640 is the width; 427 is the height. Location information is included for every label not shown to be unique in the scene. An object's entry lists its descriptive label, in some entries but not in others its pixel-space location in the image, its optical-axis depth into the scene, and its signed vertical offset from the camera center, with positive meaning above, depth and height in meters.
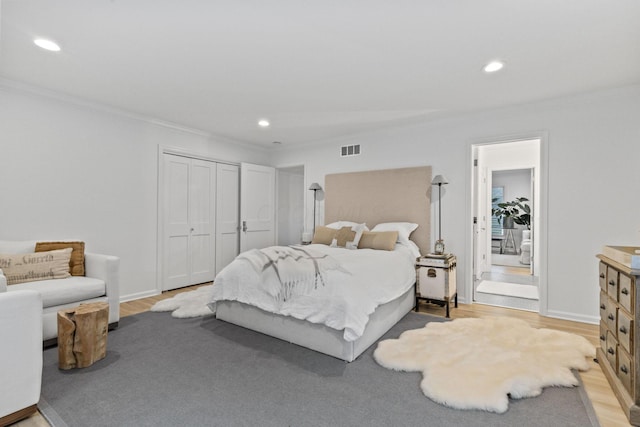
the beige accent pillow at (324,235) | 4.36 -0.31
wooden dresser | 1.79 -0.76
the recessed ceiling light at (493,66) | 2.72 +1.30
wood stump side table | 2.32 -0.95
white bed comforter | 2.46 -0.69
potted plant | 8.59 +0.05
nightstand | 3.62 -0.77
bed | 2.57 -0.57
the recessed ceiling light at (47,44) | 2.42 +1.31
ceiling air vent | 5.09 +1.03
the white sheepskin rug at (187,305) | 3.53 -1.14
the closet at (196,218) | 4.64 -0.11
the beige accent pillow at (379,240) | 3.92 -0.34
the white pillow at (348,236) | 4.06 -0.31
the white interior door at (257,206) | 5.62 +0.12
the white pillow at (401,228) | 4.16 -0.21
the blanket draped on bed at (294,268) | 2.69 -0.50
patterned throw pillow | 2.80 -0.51
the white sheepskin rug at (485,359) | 2.00 -1.13
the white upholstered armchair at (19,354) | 1.71 -0.81
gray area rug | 1.78 -1.17
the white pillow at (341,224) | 4.65 -0.17
